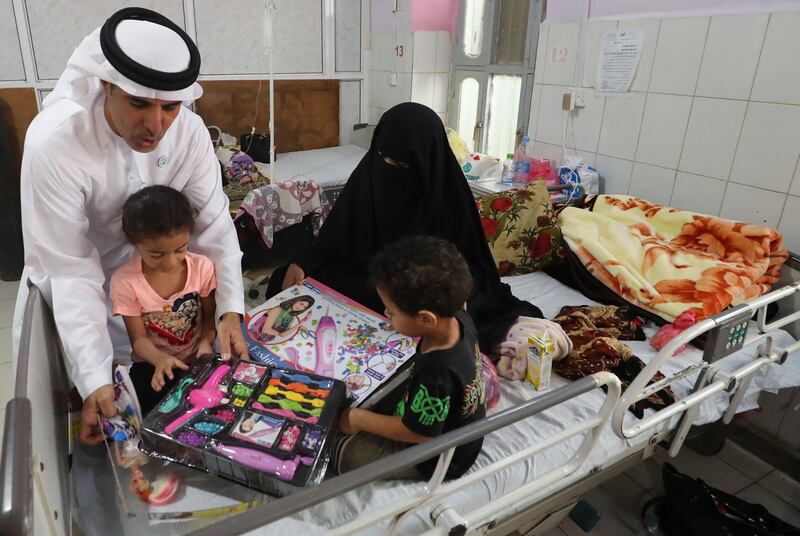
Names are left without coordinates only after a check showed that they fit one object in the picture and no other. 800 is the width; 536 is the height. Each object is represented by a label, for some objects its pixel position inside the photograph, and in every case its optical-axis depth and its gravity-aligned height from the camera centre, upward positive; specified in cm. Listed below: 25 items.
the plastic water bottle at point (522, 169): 353 -57
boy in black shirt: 129 -64
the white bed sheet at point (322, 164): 445 -82
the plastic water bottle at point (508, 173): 360 -62
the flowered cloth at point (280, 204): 318 -79
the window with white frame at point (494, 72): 386 +1
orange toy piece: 151 -84
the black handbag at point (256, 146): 470 -68
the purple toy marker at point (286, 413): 140 -85
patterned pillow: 284 -78
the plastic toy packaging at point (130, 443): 128 -89
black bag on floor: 203 -155
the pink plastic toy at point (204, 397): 136 -83
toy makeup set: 129 -85
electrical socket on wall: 325 -13
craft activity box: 170 -88
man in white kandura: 130 -26
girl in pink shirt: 147 -65
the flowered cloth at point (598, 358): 187 -95
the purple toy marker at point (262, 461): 127 -88
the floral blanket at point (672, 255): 234 -76
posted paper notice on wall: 295 +9
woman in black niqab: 209 -57
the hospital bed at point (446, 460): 93 -99
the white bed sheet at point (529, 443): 138 -105
